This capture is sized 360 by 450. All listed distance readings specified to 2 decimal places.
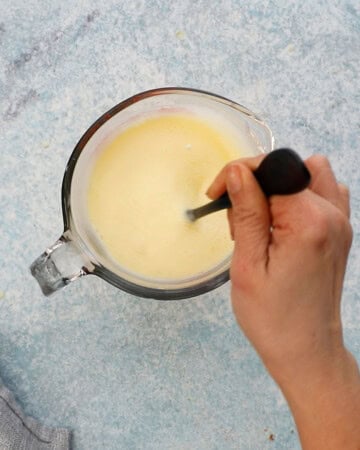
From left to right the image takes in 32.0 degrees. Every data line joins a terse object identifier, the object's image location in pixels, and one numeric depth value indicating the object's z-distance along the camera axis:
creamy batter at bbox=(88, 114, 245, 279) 0.61
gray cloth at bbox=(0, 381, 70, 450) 0.71
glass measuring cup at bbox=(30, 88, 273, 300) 0.59
